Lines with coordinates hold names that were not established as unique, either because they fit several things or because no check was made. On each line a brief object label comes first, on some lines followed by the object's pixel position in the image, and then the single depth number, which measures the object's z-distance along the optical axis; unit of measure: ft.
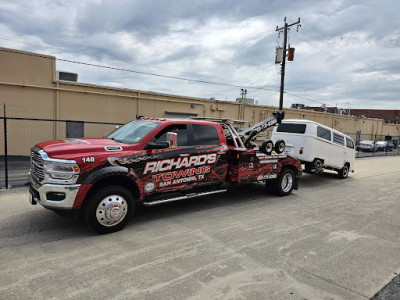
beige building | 44.34
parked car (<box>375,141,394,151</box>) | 109.29
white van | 31.75
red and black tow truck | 14.42
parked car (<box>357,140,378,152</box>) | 103.19
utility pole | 70.44
